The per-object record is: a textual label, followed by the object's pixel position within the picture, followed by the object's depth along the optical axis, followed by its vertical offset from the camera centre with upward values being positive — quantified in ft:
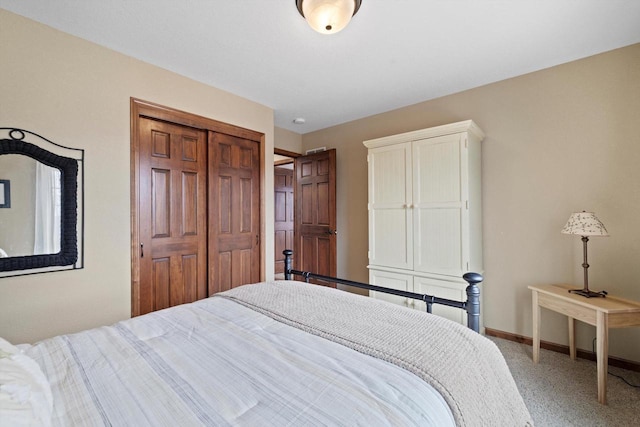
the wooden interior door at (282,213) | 18.66 +0.15
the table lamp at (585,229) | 6.76 -0.38
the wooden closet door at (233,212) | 9.73 +0.13
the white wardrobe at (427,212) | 8.54 +0.10
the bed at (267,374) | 2.46 -1.73
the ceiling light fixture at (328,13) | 4.94 +3.63
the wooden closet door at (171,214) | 8.11 +0.06
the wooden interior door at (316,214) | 12.92 +0.05
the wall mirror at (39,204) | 5.90 +0.27
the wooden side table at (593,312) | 5.96 -2.29
